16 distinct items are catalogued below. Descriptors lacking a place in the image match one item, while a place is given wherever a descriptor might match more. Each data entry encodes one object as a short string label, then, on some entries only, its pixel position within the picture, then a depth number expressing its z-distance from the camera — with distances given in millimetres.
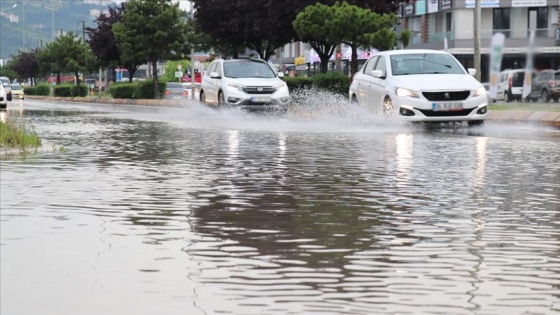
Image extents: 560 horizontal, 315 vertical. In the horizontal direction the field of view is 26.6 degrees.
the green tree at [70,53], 98812
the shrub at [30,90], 116438
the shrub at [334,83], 39375
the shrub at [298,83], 41750
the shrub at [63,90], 93138
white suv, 32938
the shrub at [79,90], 91375
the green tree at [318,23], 40625
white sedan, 23453
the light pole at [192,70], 60538
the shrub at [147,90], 63844
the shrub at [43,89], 109375
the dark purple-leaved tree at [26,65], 147475
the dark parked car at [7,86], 71056
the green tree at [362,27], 40406
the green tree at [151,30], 65312
